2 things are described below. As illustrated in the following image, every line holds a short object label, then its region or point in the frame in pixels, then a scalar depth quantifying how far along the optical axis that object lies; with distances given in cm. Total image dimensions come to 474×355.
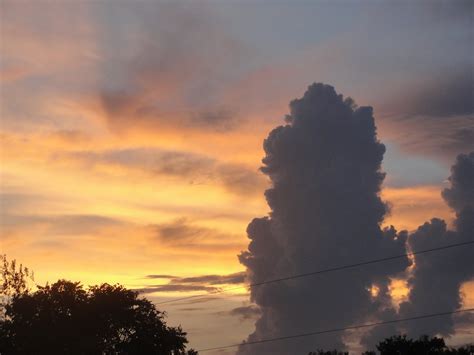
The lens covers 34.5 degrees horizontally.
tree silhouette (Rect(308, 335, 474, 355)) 10281
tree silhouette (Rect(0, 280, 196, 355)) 8950
